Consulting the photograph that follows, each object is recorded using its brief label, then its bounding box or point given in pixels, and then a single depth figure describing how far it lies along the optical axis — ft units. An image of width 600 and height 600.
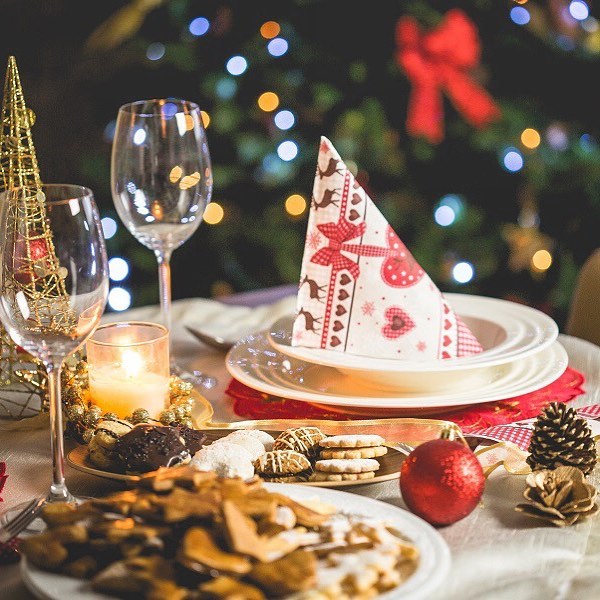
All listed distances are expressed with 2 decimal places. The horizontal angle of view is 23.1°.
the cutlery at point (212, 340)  4.01
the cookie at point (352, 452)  2.94
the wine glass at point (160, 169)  3.63
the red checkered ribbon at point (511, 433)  3.16
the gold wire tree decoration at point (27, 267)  2.84
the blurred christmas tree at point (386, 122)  9.21
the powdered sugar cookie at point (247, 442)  2.96
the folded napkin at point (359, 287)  3.49
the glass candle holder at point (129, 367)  3.30
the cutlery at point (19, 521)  2.75
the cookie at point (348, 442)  2.94
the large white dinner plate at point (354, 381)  3.34
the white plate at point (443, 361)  3.37
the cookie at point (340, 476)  2.90
